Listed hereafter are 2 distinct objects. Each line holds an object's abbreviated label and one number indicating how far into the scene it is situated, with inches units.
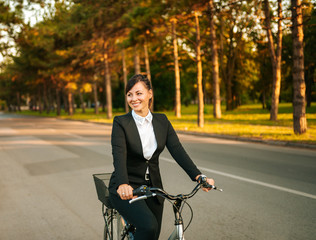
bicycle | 88.8
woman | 97.9
